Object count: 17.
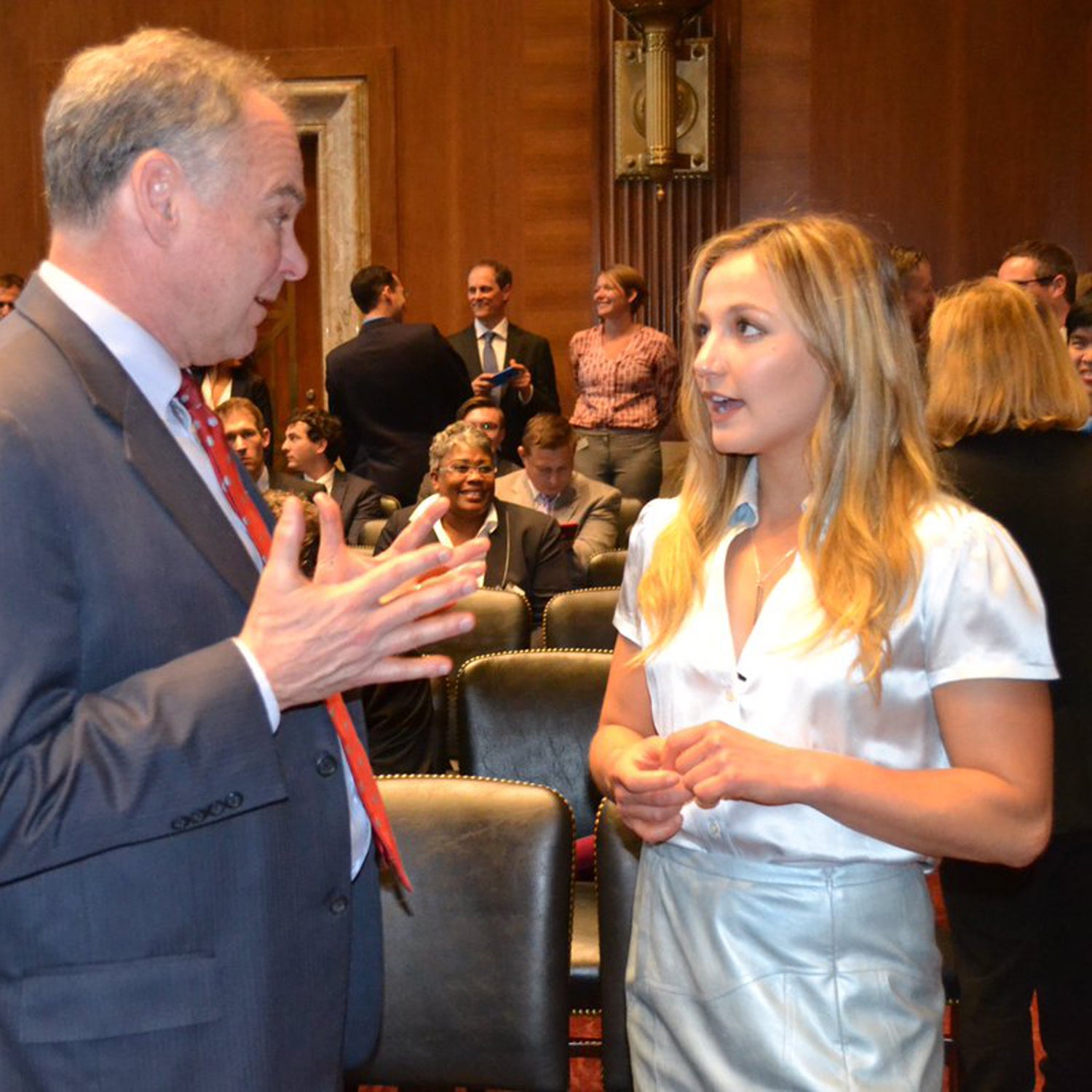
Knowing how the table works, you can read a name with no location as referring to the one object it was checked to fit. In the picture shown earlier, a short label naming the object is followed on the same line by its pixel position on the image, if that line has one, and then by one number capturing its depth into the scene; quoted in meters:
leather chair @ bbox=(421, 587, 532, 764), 3.99
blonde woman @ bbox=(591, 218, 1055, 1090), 1.65
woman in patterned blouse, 7.52
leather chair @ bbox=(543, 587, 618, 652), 3.95
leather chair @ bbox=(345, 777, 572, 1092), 2.46
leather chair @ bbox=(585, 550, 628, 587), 4.96
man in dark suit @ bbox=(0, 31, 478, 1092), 1.33
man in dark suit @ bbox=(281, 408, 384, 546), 6.54
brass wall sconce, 8.05
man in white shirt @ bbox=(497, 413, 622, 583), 6.01
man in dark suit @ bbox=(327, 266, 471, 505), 7.05
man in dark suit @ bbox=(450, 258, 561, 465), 7.68
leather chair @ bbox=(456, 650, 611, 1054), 3.27
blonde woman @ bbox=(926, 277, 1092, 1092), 2.62
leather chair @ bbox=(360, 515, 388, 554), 5.90
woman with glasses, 5.00
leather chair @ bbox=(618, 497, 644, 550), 6.28
